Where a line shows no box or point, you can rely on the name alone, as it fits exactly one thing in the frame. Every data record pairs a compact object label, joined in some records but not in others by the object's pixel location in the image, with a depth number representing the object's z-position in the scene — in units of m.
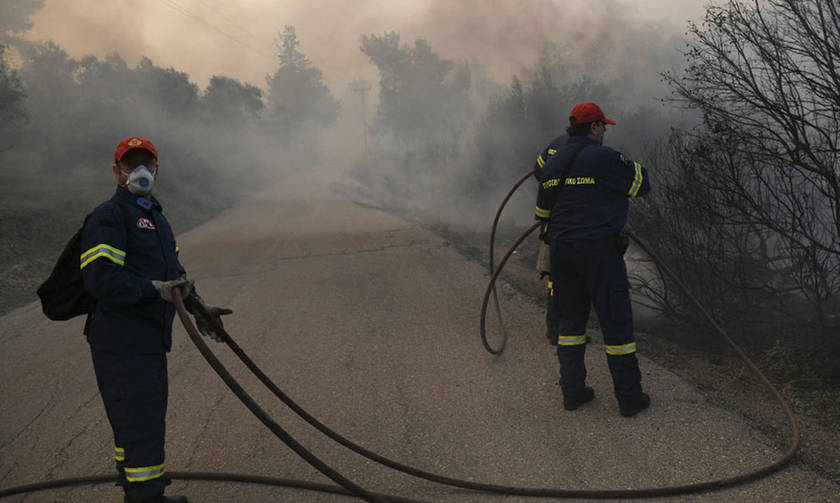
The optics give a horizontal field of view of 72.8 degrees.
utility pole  93.14
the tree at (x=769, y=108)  4.59
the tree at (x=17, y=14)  32.60
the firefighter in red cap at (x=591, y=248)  3.67
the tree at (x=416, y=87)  45.94
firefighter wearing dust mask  2.55
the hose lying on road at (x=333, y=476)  2.49
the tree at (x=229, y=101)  46.19
